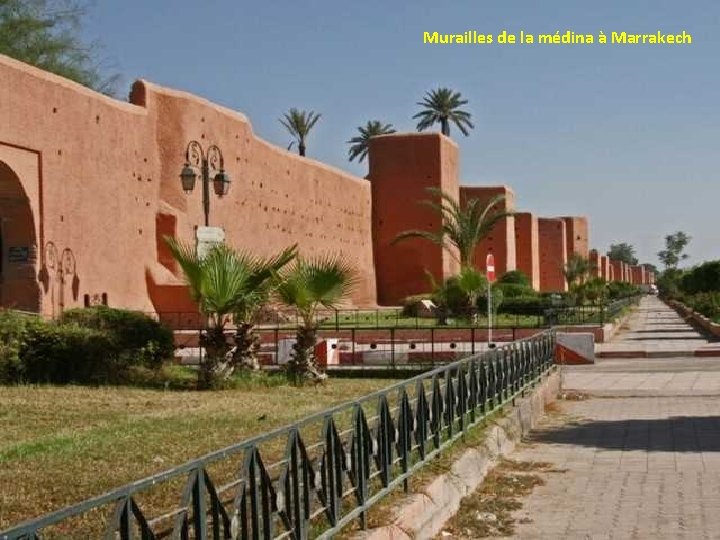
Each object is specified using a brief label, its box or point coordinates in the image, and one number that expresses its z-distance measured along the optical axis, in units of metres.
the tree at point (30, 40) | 41.31
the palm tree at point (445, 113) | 74.31
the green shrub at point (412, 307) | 41.47
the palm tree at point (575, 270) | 74.88
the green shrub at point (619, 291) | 78.88
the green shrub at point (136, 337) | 15.42
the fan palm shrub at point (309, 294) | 15.26
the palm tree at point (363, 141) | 75.12
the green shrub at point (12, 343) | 14.53
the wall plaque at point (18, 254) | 25.27
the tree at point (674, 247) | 149.96
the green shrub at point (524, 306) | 39.28
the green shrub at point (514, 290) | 46.53
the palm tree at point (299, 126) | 65.00
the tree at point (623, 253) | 188.12
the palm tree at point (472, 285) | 33.28
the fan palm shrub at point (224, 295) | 14.49
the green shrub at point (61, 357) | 14.92
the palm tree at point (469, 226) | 41.50
